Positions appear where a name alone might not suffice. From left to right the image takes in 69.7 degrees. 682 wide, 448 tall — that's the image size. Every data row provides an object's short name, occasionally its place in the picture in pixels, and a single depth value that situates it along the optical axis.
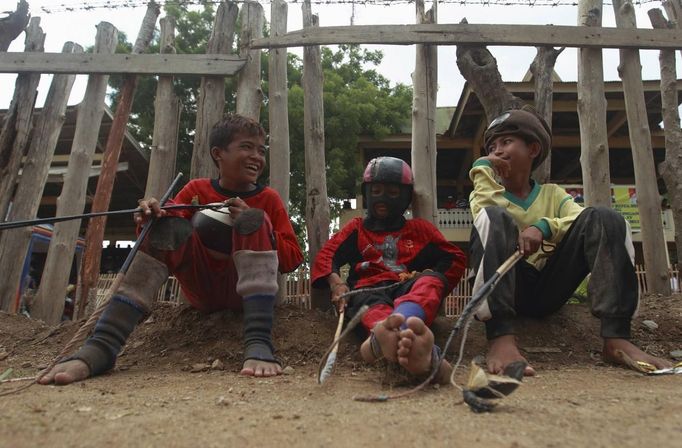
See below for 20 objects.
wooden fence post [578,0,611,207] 3.30
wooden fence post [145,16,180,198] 3.57
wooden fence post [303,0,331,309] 3.36
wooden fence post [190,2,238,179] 3.40
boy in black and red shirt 2.36
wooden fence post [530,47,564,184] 3.24
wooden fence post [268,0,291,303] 3.47
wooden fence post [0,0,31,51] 3.93
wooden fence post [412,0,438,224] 3.40
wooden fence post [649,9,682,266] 3.46
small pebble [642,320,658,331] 2.77
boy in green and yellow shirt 2.10
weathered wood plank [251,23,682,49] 3.40
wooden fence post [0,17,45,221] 3.64
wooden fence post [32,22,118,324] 3.41
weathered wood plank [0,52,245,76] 3.53
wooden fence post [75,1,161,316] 3.45
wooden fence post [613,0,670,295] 3.21
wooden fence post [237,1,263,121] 3.51
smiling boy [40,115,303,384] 2.14
